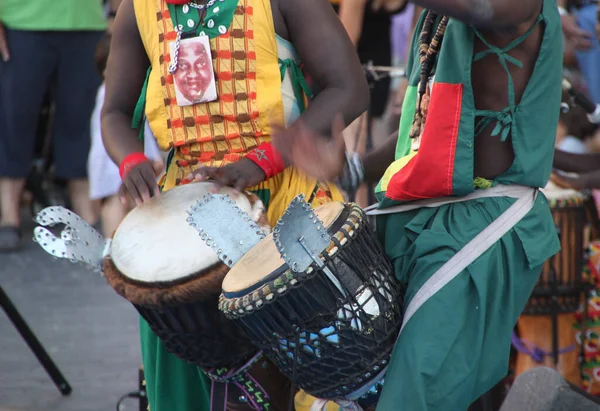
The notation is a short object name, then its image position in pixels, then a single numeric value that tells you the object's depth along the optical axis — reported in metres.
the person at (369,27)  13.33
